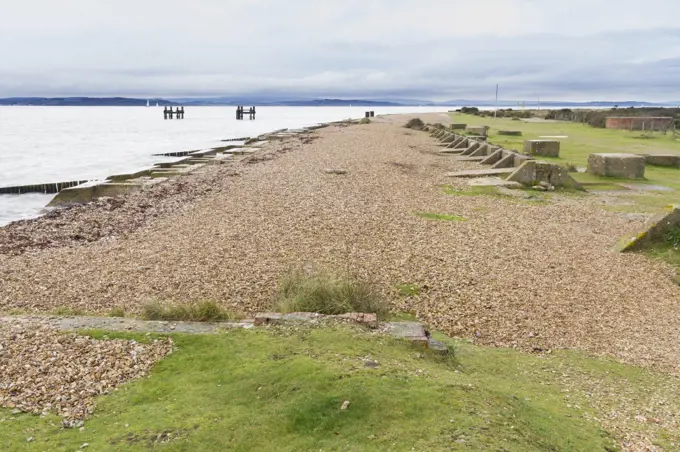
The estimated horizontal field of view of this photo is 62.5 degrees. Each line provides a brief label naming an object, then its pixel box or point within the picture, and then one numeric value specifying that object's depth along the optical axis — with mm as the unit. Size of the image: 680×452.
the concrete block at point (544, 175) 15984
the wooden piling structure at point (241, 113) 110212
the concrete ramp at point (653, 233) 9461
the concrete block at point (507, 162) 19297
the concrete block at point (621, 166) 17812
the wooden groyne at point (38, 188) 19766
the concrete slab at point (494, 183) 16039
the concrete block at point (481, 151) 23877
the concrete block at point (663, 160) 20828
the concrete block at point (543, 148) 22875
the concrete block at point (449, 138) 32450
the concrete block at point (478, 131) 34394
